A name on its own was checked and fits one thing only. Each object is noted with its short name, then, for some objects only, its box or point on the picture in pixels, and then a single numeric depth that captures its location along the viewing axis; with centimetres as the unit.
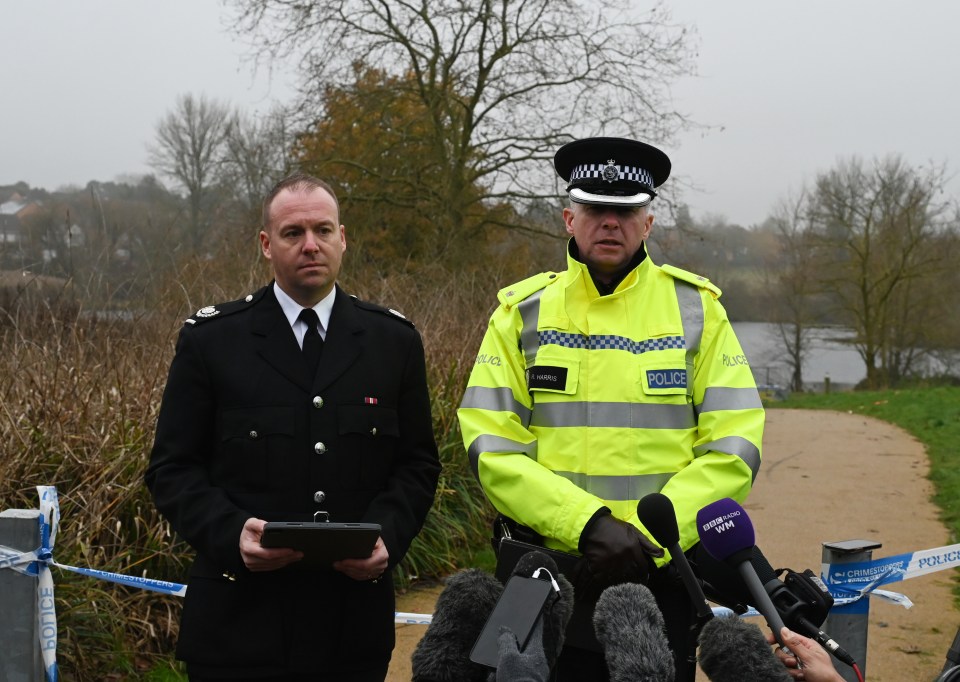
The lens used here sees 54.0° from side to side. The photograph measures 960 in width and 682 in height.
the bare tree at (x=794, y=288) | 3569
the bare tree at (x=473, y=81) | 1579
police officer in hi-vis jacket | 257
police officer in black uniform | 255
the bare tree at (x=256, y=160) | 1445
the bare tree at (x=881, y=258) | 3206
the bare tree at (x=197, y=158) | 966
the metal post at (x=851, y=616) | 337
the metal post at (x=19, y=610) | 316
